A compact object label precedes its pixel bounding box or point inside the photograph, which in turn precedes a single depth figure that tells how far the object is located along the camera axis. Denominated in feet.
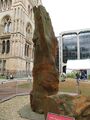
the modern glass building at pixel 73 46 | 95.93
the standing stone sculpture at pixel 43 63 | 12.47
